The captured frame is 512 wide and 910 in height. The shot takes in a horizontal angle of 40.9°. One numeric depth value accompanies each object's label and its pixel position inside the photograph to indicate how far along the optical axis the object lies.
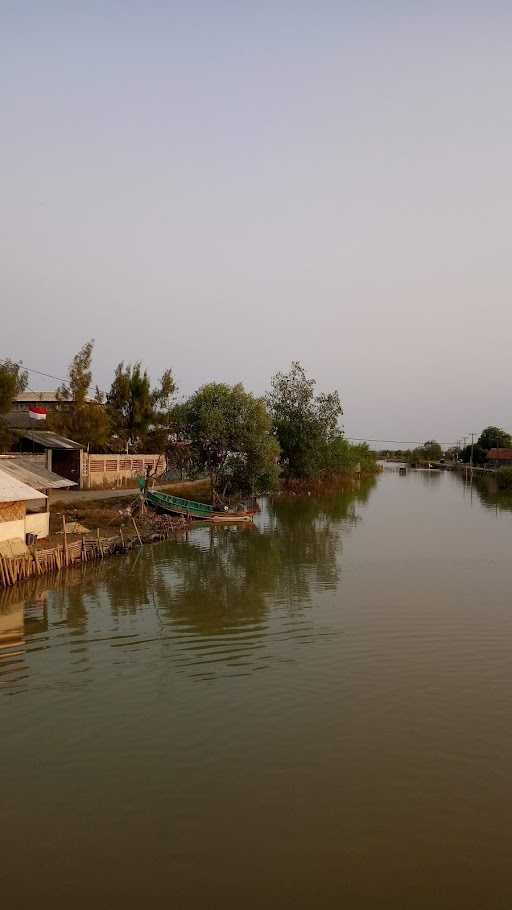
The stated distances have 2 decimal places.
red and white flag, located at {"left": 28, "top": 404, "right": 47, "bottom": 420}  45.75
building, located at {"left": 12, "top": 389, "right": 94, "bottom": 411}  59.34
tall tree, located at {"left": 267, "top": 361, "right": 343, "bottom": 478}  64.75
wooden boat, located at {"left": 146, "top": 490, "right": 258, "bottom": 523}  38.88
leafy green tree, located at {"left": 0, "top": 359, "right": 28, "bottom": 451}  38.84
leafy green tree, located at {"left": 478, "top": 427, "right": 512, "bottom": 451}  132.62
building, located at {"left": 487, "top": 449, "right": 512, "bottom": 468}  119.81
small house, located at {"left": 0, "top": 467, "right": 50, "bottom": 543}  21.81
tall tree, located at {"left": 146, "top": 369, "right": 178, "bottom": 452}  61.66
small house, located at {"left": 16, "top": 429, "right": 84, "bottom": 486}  41.22
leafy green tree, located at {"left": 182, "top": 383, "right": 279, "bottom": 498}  43.00
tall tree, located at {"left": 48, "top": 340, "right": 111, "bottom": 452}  49.84
